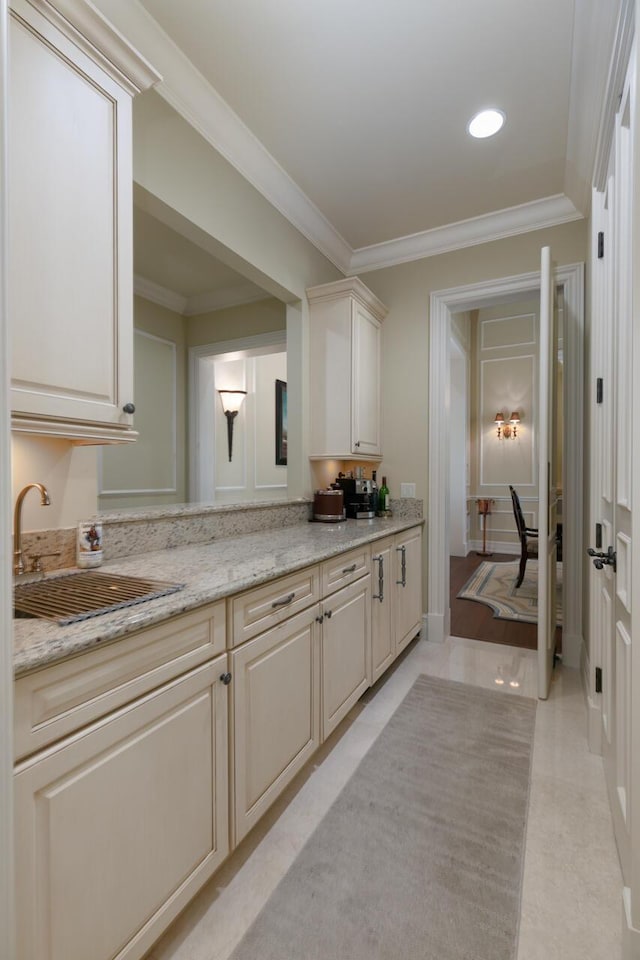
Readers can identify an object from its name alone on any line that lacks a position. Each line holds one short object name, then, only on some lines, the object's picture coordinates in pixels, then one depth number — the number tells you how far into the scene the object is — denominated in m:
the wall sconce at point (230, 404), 4.71
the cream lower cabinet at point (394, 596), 2.37
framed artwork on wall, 5.14
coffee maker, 3.08
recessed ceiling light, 2.14
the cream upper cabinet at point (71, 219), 1.11
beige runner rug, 1.17
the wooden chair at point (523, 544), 4.48
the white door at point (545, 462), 2.34
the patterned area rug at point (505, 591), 3.83
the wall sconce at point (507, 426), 6.57
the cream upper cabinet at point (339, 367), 2.95
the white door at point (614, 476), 1.29
